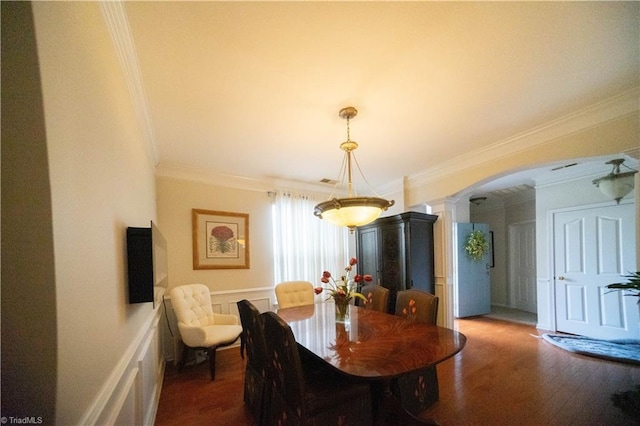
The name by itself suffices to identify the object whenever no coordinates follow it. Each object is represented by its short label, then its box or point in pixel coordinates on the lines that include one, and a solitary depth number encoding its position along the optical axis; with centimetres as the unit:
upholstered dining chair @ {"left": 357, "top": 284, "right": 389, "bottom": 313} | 275
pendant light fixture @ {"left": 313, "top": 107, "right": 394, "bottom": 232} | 202
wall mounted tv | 142
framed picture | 350
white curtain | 406
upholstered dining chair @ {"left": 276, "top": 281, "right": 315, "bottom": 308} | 322
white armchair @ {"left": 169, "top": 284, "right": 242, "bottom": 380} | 267
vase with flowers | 217
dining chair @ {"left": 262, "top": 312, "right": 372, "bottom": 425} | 136
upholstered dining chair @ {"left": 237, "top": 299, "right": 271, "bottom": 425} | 175
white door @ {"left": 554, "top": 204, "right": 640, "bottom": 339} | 345
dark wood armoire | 350
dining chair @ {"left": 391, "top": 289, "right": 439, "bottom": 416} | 195
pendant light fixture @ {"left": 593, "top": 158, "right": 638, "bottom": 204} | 314
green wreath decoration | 514
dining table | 132
